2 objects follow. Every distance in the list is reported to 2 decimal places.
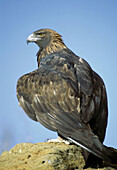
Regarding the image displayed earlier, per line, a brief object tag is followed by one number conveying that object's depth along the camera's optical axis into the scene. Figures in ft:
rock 46.93
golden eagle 46.89
